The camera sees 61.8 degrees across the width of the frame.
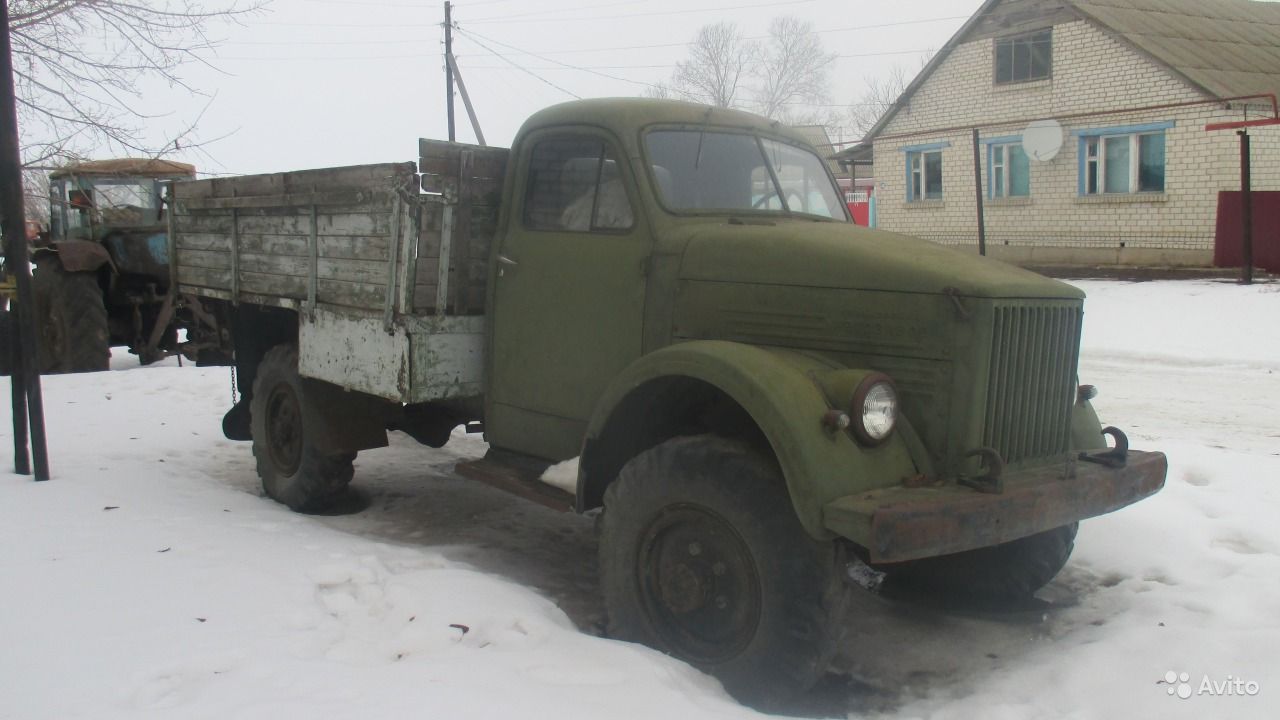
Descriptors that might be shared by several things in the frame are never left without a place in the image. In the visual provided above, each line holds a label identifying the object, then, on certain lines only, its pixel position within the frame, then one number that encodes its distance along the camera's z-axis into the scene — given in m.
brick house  20.48
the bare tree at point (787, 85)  62.12
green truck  3.49
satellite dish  22.53
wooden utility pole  30.02
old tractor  11.43
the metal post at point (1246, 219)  17.28
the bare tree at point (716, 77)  56.59
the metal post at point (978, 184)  20.39
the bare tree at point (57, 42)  8.52
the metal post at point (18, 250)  5.65
